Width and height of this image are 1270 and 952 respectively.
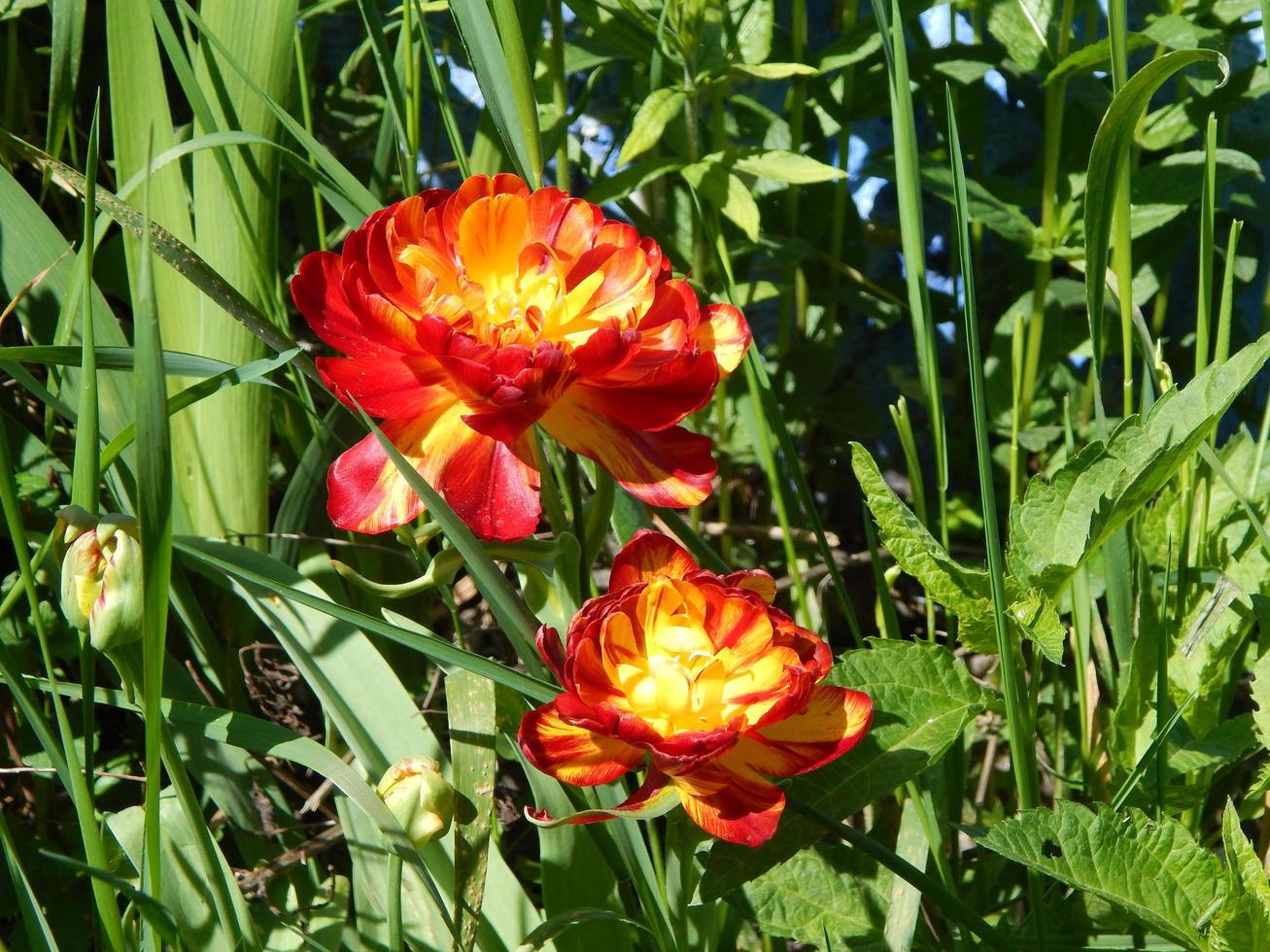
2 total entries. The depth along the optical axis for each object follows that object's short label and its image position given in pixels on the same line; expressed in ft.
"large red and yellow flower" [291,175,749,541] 2.43
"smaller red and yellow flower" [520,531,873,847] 2.40
